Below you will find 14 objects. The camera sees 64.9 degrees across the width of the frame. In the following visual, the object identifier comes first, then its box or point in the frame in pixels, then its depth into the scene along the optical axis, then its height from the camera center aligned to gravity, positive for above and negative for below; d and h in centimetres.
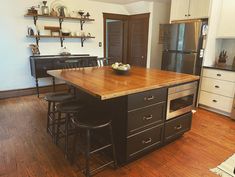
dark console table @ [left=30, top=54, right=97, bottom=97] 403 -43
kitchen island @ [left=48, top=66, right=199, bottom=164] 182 -64
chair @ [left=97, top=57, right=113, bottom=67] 373 -34
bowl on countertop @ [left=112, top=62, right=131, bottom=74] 243 -30
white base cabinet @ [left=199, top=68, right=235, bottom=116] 331 -81
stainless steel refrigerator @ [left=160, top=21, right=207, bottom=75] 354 +0
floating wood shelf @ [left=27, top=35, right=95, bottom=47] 422 +17
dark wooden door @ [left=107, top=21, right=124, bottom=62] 586 +16
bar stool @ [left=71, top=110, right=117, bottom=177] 173 -74
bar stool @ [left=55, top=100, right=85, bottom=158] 207 -72
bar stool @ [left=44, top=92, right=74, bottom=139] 240 -70
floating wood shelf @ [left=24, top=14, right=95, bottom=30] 420 +63
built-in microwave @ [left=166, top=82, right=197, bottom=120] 224 -68
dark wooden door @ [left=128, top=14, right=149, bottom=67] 518 +17
